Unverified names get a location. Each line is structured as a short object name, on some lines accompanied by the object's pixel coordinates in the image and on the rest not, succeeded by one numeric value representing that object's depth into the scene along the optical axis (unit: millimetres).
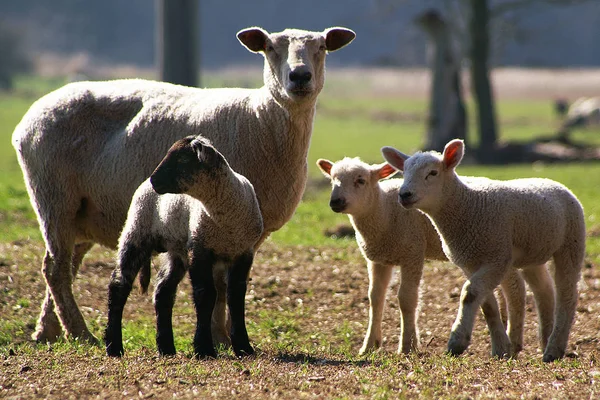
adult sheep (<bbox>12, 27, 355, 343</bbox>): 15094
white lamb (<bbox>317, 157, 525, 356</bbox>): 15523
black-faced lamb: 13008
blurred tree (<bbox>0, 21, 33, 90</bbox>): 117812
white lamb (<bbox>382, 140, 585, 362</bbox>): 14008
